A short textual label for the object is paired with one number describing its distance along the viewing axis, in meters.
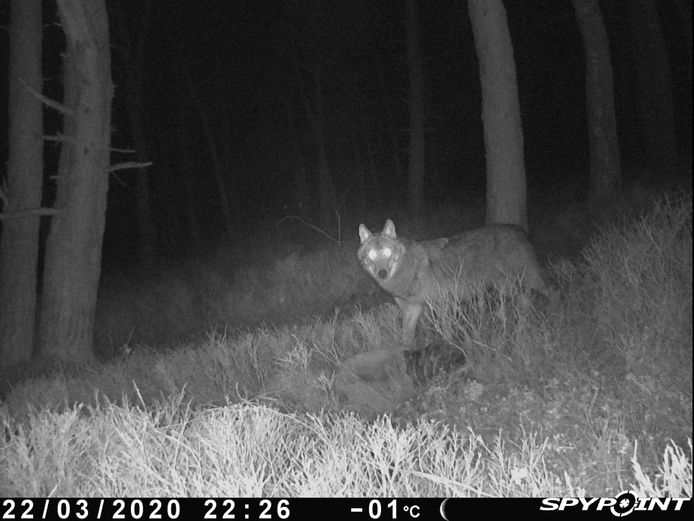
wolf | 7.37
